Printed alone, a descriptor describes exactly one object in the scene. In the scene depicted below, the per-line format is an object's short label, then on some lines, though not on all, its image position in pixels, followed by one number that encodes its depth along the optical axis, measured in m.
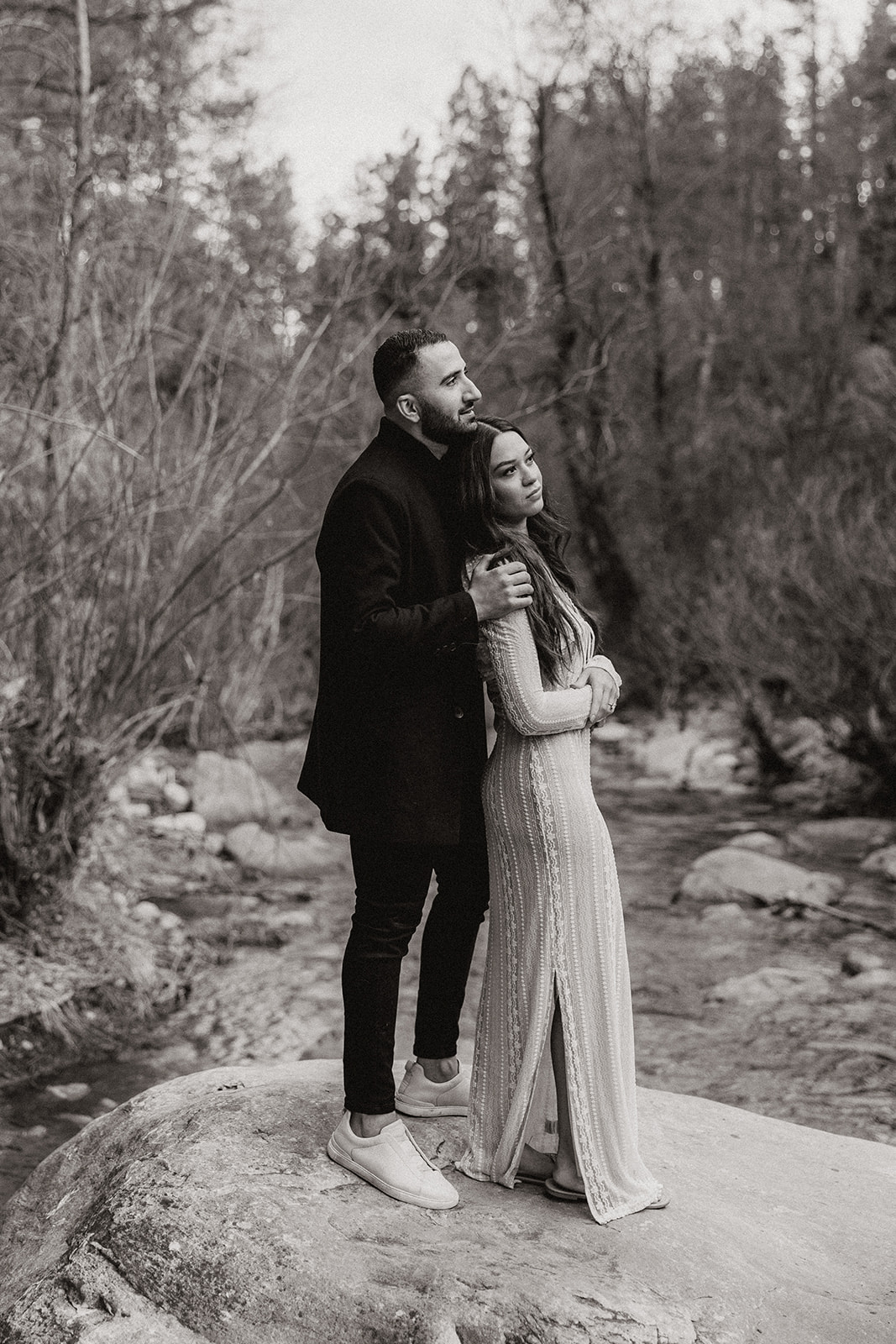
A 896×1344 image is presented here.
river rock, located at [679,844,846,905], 8.56
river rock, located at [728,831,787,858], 10.09
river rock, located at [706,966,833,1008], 6.80
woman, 3.10
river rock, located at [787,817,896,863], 10.01
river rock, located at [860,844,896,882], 9.22
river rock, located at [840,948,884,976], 7.14
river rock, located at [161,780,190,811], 10.24
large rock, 2.71
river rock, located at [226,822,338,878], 9.47
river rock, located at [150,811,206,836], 9.35
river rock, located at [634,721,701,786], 13.98
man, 3.01
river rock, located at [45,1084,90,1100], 5.32
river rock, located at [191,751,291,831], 10.38
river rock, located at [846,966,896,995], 6.89
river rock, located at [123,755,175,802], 10.20
